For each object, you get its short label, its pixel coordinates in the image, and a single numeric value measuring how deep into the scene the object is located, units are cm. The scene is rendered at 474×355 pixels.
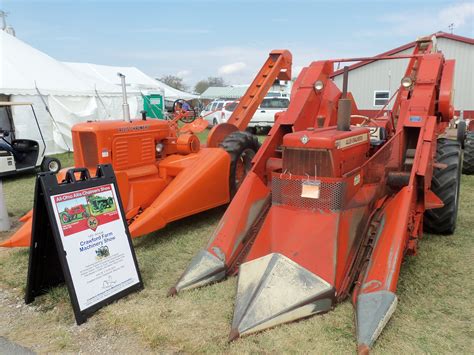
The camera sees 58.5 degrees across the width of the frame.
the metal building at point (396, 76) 1664
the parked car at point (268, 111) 1650
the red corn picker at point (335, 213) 297
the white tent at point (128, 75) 2735
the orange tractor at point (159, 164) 477
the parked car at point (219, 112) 1708
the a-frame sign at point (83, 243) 323
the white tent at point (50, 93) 1185
